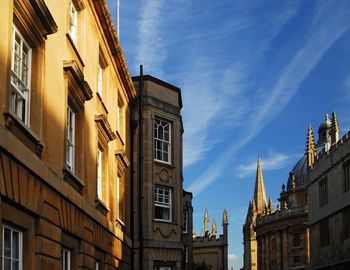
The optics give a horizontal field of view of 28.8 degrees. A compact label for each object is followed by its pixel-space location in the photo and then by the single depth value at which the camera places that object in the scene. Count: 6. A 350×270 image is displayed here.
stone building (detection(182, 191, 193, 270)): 40.59
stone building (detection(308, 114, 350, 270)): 45.53
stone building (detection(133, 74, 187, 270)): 28.94
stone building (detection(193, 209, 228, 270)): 119.12
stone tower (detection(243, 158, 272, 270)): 136.75
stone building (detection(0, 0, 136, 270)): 11.38
